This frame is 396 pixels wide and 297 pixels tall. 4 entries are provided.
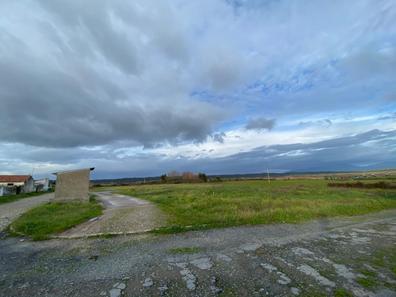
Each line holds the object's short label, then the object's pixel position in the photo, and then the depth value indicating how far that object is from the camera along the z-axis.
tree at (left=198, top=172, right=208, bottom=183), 94.72
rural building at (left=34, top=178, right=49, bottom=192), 55.18
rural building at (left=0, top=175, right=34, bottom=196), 36.73
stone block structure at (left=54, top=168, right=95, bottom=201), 22.21
